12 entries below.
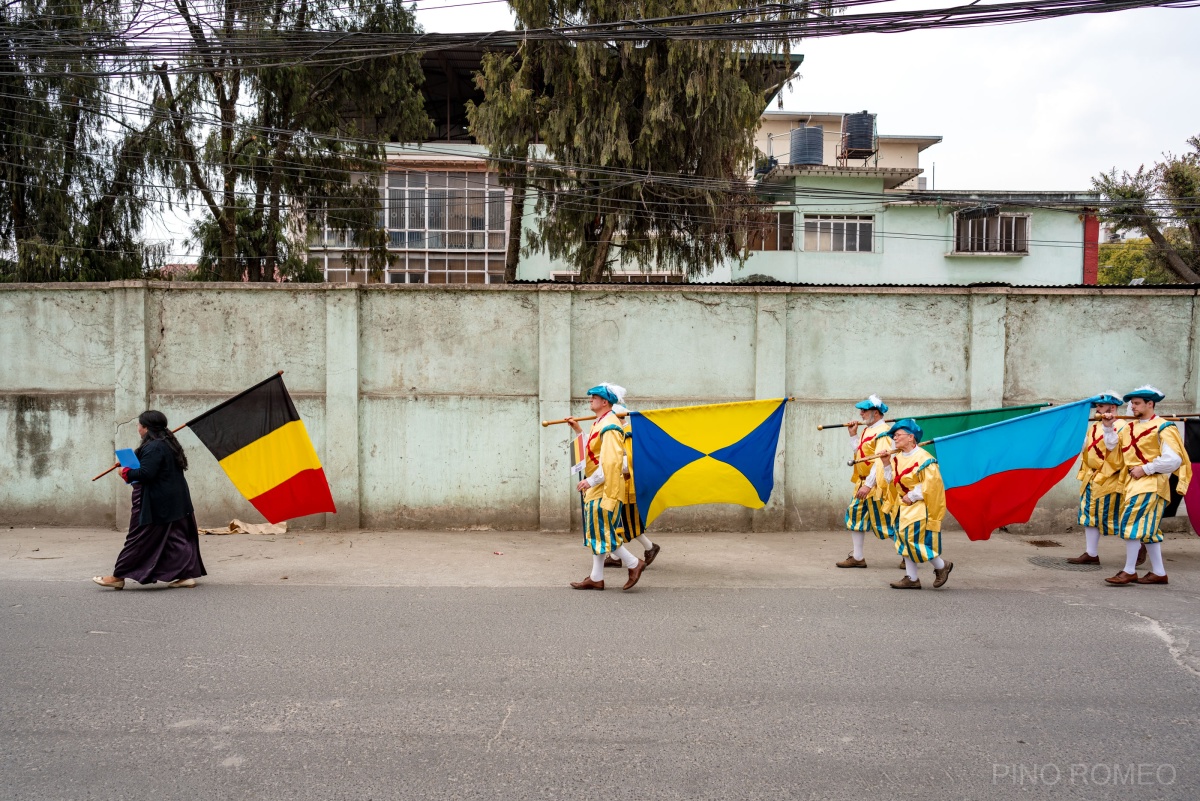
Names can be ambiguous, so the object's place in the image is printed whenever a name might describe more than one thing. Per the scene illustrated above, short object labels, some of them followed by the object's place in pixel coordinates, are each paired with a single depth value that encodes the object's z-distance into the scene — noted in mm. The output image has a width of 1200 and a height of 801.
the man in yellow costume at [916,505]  7441
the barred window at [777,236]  25234
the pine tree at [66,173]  15891
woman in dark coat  7367
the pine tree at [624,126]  15680
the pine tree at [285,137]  16125
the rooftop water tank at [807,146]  27078
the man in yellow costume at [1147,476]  7707
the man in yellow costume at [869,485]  8148
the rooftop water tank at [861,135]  27625
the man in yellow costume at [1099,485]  8289
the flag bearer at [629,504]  7844
